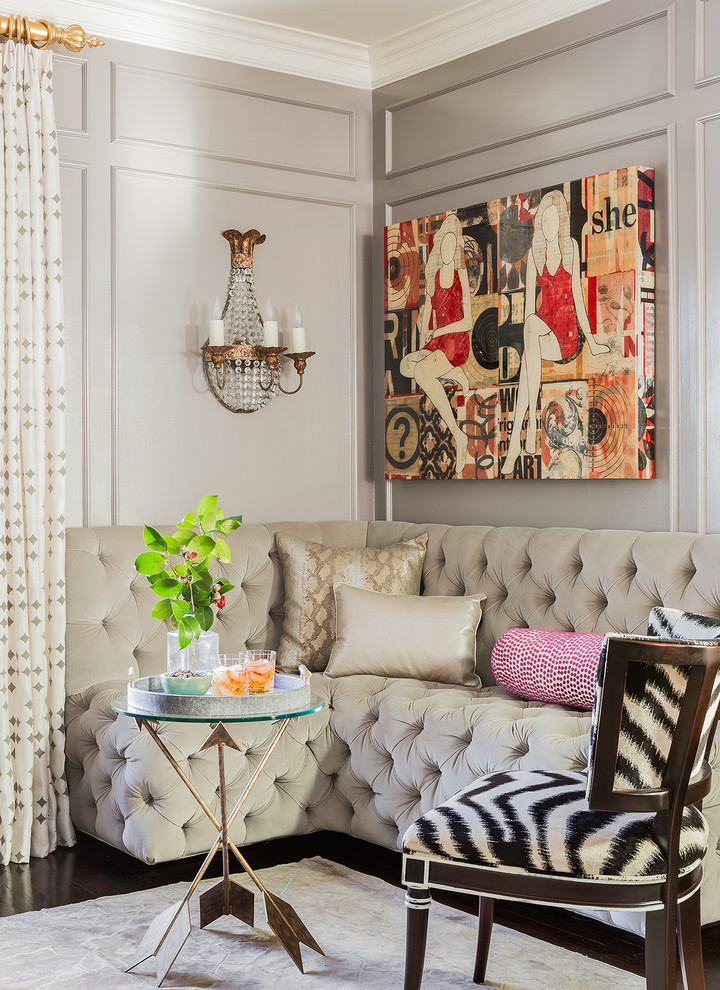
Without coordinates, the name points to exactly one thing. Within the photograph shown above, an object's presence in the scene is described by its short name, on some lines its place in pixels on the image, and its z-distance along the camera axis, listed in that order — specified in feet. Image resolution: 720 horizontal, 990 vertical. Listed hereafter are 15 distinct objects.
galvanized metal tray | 7.63
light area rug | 7.78
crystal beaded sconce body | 13.08
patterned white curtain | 10.84
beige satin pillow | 11.10
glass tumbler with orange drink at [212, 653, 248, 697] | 7.94
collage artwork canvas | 10.93
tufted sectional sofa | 9.48
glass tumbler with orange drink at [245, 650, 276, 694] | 7.98
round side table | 7.80
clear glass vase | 8.41
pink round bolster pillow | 9.53
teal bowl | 8.02
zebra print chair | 6.21
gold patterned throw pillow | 12.03
